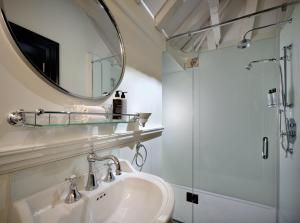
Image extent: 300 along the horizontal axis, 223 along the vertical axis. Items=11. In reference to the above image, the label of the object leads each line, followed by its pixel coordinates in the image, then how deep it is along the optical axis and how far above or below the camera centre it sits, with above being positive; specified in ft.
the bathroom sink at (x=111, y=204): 1.95 -1.34
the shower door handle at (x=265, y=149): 5.96 -1.36
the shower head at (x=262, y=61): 5.84 +1.98
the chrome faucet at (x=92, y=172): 2.52 -0.98
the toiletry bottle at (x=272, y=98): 5.70 +0.55
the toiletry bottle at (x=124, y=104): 3.39 +0.19
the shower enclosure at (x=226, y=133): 5.92 -0.86
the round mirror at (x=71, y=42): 2.05 +1.13
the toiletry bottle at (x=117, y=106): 3.26 +0.14
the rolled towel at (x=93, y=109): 2.56 +0.06
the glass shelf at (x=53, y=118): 1.86 -0.09
